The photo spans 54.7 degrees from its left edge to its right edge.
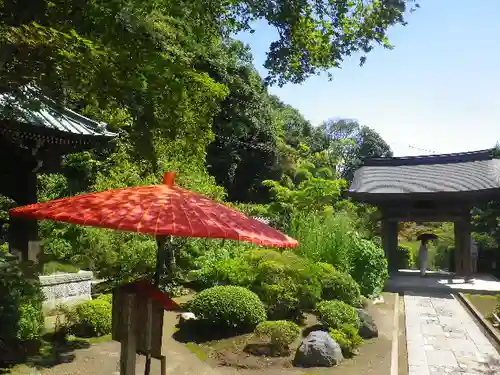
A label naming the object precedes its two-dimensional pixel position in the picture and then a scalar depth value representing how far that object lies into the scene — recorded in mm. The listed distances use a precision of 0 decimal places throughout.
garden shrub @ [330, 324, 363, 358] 8562
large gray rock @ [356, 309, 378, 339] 9906
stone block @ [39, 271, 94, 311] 10336
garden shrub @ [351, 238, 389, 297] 13836
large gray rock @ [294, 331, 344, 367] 7895
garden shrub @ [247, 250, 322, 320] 10031
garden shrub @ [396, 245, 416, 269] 25828
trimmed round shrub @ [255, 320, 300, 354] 8438
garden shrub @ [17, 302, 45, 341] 7664
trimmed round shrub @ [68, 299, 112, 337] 9008
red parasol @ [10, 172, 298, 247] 3869
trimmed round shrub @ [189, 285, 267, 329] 9242
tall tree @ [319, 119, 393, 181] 42491
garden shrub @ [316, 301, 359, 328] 9312
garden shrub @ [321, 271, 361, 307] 11055
